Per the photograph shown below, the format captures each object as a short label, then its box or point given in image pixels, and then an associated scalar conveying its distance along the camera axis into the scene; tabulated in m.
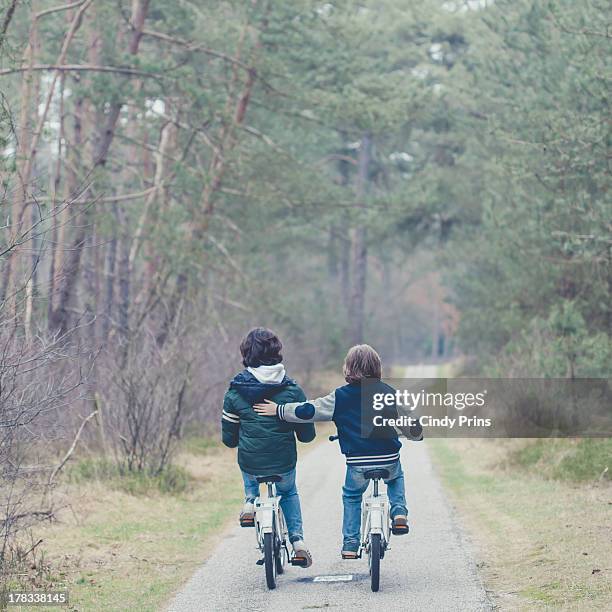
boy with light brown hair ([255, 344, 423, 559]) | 17.08
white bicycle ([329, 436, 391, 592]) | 16.52
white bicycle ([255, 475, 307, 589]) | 16.91
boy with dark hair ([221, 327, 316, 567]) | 17.39
